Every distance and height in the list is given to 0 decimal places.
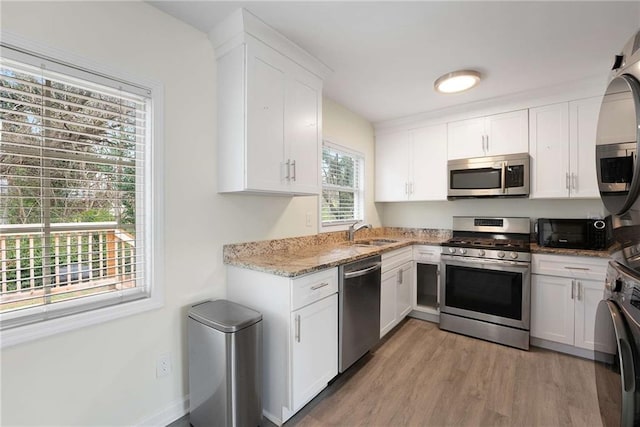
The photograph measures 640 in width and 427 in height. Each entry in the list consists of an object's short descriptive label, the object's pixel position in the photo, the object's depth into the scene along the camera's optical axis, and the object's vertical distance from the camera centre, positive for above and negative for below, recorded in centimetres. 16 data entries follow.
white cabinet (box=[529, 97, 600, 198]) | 263 +61
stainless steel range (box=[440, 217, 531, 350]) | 263 -76
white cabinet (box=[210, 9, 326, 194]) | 180 +73
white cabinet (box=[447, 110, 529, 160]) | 294 +84
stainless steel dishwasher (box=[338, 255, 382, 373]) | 208 -80
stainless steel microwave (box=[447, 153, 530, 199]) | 289 +37
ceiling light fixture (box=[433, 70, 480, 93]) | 239 +116
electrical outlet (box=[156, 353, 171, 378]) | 169 -95
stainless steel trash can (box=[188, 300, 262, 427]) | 148 -87
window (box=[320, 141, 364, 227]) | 314 +31
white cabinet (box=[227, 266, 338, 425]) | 168 -78
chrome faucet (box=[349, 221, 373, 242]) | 322 -21
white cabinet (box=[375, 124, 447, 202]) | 341 +60
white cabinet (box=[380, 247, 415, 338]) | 269 -82
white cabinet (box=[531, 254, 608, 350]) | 241 -80
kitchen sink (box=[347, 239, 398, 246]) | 317 -38
